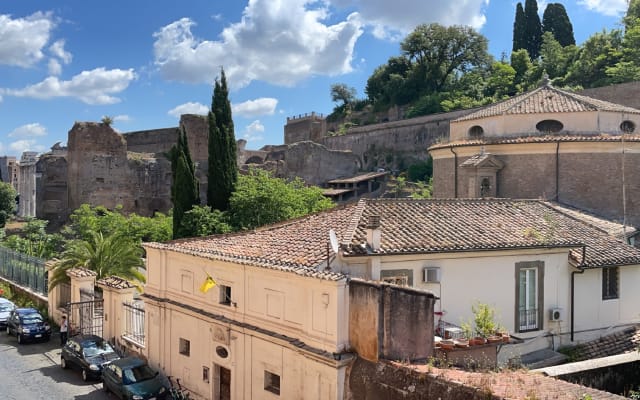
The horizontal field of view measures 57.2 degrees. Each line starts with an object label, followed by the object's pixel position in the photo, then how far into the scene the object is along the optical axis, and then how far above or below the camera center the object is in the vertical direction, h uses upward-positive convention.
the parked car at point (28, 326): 21.12 -4.79
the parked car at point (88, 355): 17.03 -4.79
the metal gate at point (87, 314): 20.88 -4.25
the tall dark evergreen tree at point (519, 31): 73.19 +20.90
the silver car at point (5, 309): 23.52 -4.74
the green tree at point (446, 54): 75.38 +18.46
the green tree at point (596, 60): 54.27 +12.89
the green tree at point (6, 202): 54.91 -0.66
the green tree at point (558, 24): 70.56 +21.17
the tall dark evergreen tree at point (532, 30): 72.12 +20.63
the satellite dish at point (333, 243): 11.82 -0.95
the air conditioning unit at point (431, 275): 14.09 -1.89
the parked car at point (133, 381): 14.94 -4.89
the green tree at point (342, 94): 96.25 +16.86
